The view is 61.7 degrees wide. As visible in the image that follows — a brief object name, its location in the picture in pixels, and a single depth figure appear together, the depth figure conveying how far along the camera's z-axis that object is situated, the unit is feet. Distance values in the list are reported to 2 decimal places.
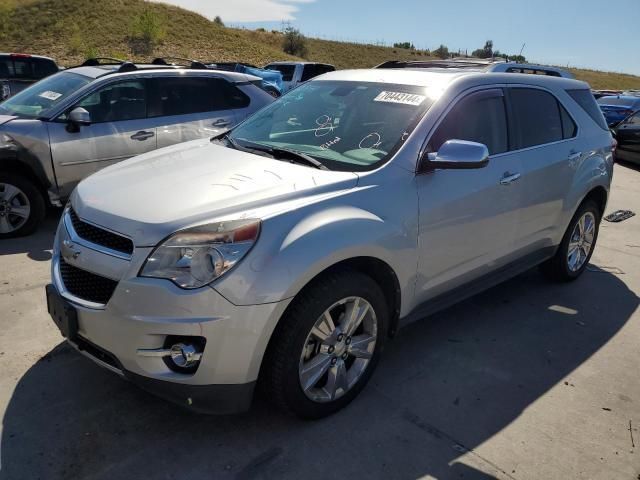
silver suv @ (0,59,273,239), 17.69
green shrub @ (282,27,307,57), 201.05
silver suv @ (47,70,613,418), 7.72
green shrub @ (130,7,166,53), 144.05
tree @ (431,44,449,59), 252.26
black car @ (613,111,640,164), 39.63
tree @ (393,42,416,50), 294.87
